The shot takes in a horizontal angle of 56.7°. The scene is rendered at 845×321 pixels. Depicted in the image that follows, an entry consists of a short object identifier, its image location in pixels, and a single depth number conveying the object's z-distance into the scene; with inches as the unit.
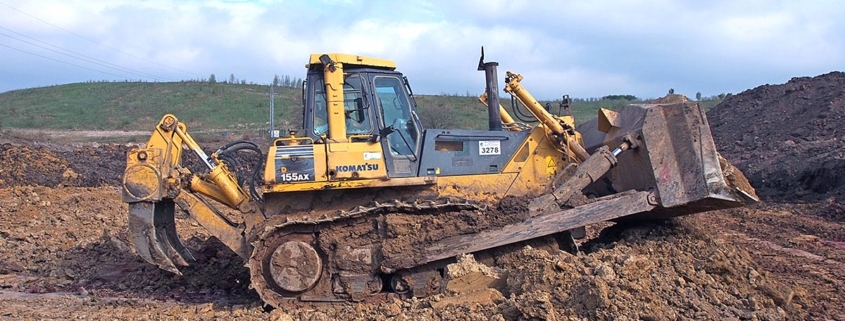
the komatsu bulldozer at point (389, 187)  319.6
